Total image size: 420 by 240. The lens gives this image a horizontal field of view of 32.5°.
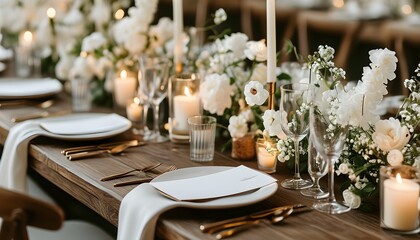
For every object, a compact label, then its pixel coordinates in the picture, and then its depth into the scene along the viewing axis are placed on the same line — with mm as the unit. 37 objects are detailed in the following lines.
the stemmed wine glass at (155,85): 2223
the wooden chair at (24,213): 1441
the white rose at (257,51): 2059
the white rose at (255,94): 1797
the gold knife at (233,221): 1502
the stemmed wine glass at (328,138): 1576
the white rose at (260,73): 2098
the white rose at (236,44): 2164
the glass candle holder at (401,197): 1446
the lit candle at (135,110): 2422
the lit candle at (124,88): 2586
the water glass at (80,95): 2650
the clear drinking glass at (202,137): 1985
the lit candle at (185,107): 2168
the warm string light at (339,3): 5168
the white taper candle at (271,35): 1854
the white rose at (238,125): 1991
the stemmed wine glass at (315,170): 1687
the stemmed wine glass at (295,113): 1704
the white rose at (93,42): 2686
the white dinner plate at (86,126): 2170
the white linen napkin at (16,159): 2148
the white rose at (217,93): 2043
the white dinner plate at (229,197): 1569
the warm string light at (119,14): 2872
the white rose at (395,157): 1537
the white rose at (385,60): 1605
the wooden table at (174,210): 1499
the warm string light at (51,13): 3039
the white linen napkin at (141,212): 1557
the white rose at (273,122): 1769
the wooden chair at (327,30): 4730
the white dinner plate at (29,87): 2764
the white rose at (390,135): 1583
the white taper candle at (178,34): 2332
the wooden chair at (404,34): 4281
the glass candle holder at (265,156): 1878
